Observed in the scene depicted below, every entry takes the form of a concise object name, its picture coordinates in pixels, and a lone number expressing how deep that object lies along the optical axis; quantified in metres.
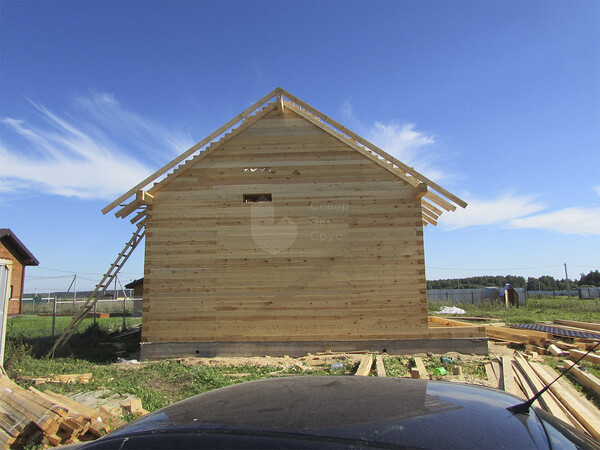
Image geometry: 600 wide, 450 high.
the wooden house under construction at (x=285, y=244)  11.87
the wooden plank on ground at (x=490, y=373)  8.53
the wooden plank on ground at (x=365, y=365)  9.00
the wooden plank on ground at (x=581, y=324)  16.49
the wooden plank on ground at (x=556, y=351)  11.42
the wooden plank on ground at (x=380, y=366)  9.12
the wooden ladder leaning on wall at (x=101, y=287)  13.00
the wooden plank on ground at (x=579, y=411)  5.39
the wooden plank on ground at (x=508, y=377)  7.73
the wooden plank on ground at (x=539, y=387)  6.17
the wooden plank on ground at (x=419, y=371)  8.40
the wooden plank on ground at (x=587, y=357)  10.09
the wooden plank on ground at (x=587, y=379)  7.84
